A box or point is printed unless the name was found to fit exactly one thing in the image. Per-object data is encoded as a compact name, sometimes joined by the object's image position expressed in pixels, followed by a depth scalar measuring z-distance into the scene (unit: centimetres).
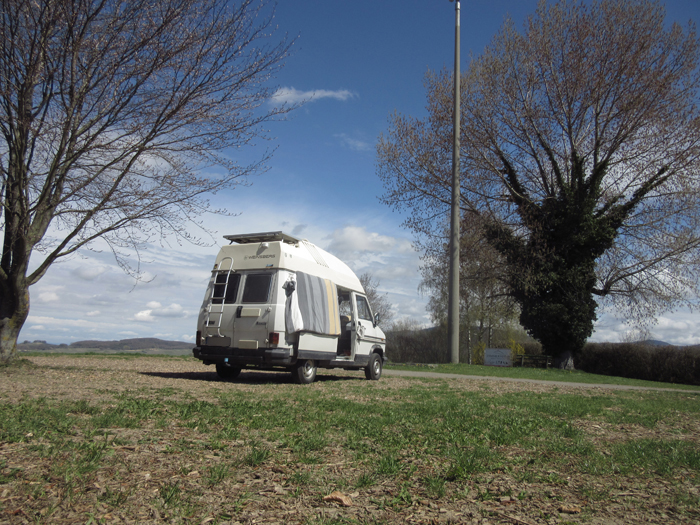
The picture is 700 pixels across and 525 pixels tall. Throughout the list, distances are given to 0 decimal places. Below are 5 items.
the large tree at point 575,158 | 2438
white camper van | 1069
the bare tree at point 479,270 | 2678
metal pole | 2219
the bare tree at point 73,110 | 1020
